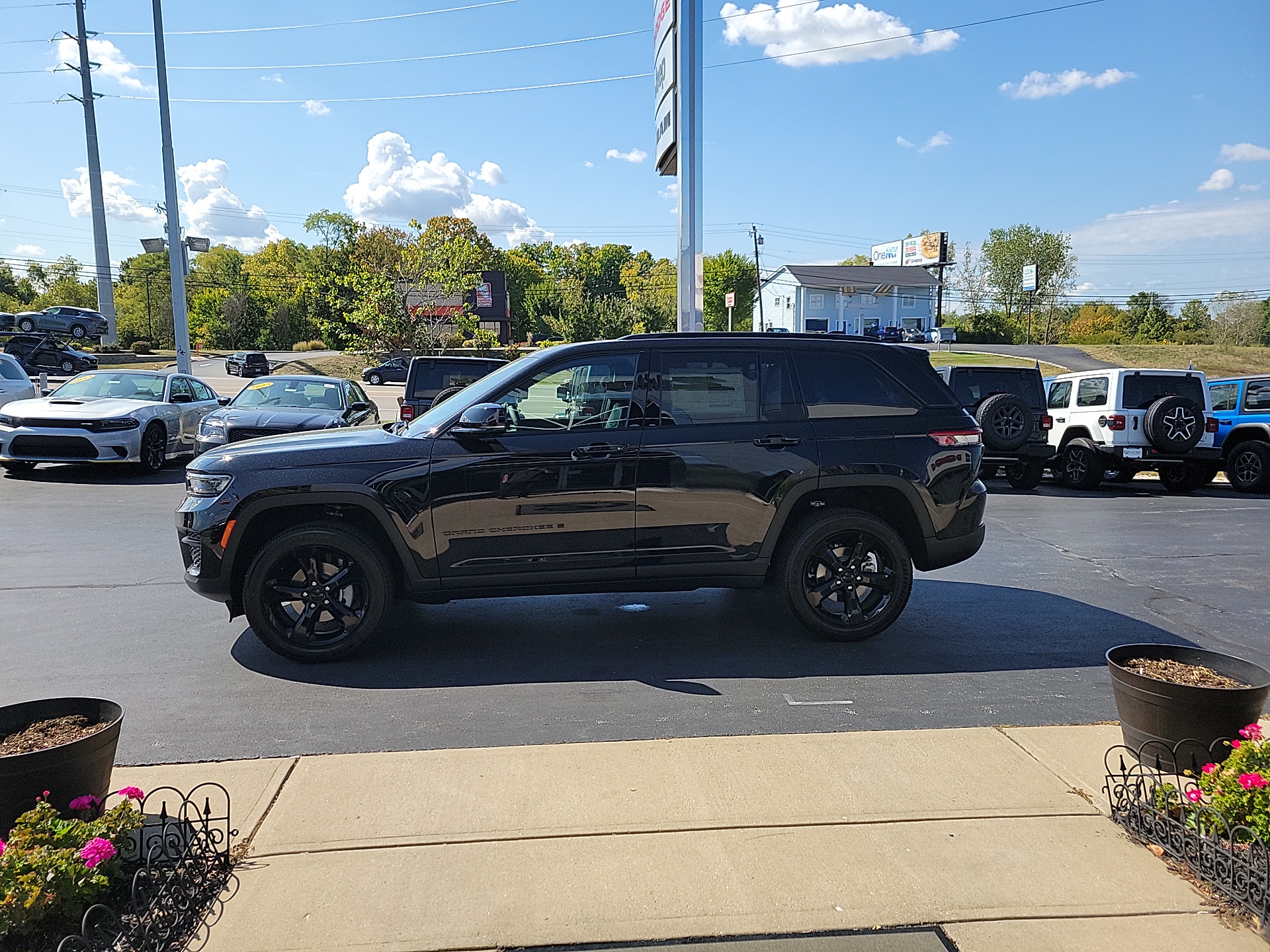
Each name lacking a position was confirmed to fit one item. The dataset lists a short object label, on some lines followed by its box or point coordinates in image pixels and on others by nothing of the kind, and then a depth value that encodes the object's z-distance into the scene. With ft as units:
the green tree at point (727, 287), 359.87
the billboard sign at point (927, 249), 278.05
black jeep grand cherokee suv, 17.22
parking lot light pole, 73.77
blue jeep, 44.37
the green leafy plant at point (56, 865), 8.24
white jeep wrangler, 41.98
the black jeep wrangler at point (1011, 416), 42.75
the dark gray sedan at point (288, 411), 40.88
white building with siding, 242.58
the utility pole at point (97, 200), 163.63
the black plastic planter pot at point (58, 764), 9.67
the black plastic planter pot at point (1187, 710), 11.87
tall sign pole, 48.44
